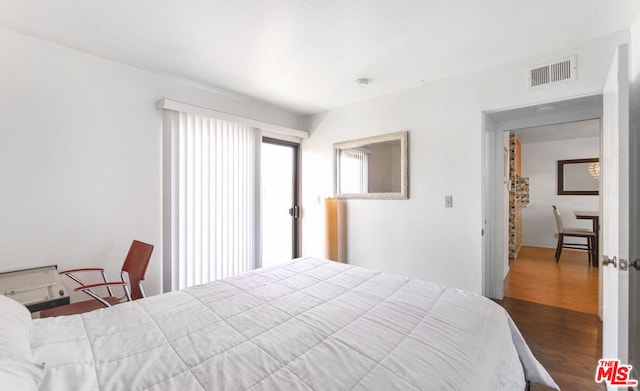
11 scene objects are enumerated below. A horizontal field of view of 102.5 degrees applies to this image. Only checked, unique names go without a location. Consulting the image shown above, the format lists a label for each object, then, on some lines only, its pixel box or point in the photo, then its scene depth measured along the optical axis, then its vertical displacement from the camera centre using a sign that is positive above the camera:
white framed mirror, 3.05 +0.34
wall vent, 2.12 +1.03
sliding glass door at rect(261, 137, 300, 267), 3.69 -0.10
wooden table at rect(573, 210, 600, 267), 4.71 -0.44
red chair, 1.78 -0.67
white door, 1.31 -0.09
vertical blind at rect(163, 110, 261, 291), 2.66 -0.05
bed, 0.84 -0.62
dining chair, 4.50 -0.76
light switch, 2.70 -0.09
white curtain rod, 2.54 +0.90
